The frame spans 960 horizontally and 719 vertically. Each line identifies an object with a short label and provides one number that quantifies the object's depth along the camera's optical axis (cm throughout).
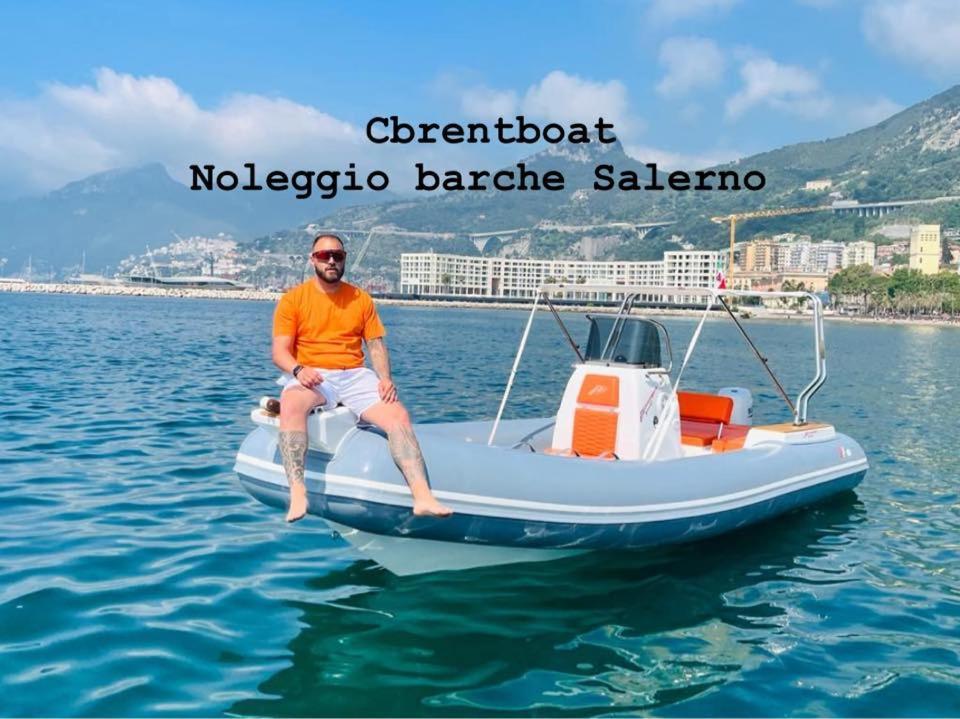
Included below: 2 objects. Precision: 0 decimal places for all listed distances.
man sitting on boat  588
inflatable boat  614
